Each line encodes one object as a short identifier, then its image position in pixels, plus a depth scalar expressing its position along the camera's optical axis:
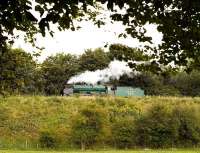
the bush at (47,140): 34.66
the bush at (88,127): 35.16
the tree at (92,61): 55.28
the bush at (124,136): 36.47
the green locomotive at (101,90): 49.28
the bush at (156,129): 36.34
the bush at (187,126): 36.97
